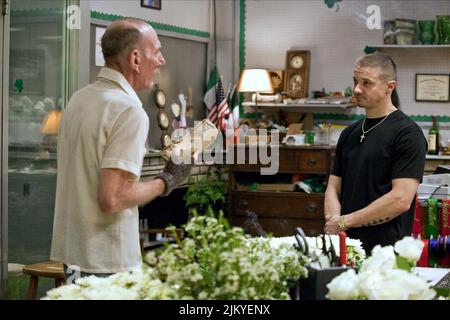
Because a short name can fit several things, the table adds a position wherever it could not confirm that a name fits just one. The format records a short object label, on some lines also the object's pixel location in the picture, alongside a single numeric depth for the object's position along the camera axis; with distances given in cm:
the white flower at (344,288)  183
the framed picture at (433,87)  802
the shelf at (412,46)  779
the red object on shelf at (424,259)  383
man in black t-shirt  351
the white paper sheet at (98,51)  681
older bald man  247
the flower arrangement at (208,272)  179
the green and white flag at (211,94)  843
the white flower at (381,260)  190
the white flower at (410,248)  187
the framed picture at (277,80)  850
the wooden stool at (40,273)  464
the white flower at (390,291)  181
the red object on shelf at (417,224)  471
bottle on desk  779
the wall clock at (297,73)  834
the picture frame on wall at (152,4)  750
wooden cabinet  773
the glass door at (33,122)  552
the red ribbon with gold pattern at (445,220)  468
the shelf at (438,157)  761
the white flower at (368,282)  184
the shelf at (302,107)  805
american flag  826
